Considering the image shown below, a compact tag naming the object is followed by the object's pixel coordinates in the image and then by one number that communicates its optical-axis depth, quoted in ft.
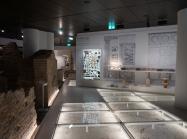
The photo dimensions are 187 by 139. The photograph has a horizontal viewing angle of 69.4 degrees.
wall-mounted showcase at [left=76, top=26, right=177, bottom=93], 18.83
